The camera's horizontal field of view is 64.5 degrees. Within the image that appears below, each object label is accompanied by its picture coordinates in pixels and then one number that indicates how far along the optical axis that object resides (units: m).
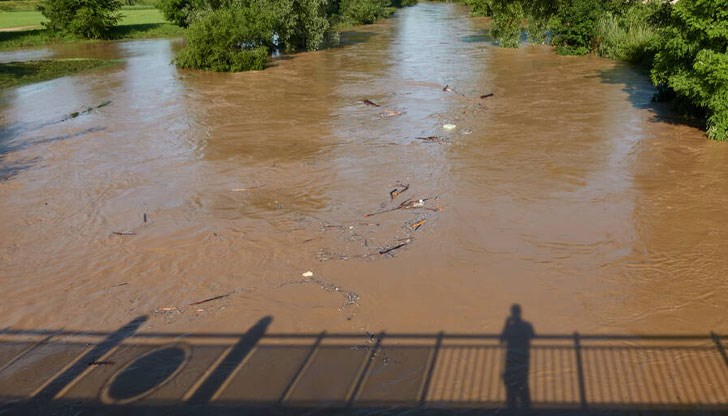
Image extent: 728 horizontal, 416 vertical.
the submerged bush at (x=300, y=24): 27.78
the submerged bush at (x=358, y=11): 46.84
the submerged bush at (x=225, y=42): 24.14
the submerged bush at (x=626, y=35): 22.39
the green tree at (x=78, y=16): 38.66
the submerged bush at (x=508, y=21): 28.45
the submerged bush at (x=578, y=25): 25.31
